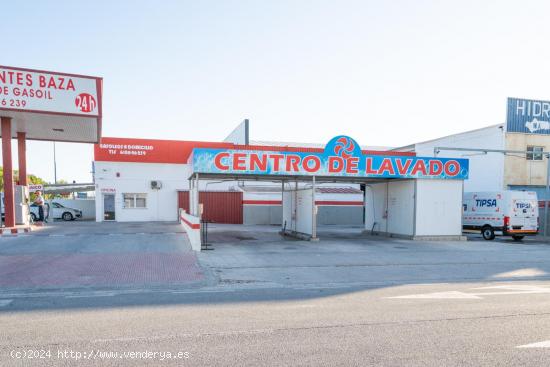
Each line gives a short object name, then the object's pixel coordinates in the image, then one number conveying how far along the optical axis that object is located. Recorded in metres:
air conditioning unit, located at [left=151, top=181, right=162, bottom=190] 29.20
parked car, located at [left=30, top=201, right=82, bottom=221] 32.19
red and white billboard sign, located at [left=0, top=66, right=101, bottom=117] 15.80
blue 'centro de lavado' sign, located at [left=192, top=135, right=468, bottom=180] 16.27
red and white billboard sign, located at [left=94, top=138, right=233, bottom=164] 28.31
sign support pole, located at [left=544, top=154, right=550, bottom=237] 21.72
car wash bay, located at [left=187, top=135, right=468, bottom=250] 16.73
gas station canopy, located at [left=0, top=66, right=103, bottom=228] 15.90
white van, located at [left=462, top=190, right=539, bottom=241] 19.83
